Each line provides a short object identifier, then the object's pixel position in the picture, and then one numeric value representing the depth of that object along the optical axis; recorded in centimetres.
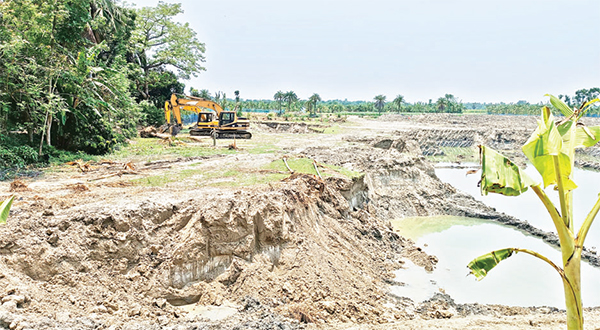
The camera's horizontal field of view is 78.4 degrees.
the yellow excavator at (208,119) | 2594
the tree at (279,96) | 8696
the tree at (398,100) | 11362
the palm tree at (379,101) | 11668
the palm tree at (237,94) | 7478
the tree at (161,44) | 3116
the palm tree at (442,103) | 11406
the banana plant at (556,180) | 443
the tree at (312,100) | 8150
